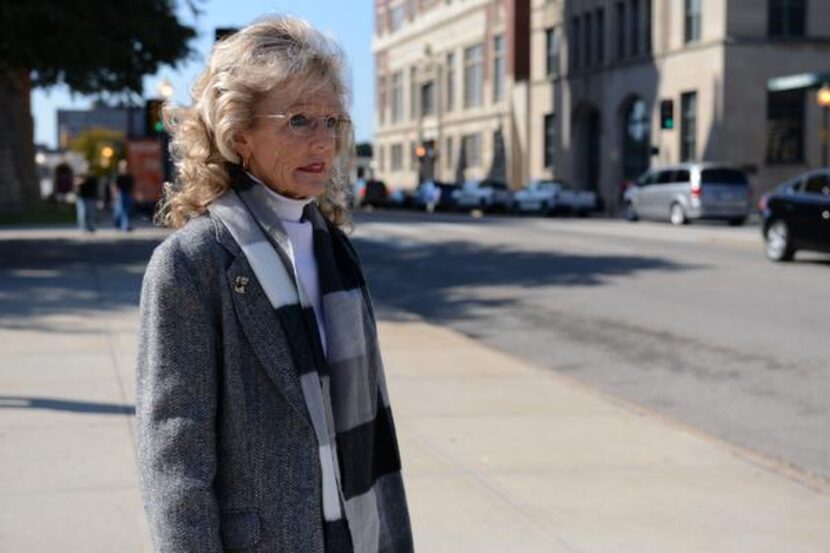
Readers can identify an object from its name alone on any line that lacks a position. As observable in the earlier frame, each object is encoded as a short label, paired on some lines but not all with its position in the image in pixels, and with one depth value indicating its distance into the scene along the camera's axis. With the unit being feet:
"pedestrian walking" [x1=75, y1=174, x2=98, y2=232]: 96.43
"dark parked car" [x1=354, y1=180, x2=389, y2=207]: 220.43
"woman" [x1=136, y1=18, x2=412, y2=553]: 8.29
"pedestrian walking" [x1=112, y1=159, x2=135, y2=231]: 102.27
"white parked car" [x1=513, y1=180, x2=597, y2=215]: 161.38
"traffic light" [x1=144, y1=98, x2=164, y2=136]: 75.77
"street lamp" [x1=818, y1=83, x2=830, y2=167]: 114.47
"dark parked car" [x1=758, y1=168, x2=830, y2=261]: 67.21
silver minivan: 120.16
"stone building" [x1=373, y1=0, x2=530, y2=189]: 224.94
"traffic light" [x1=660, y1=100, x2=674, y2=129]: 135.74
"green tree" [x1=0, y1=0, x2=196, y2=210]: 70.33
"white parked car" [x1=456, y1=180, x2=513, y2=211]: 180.14
